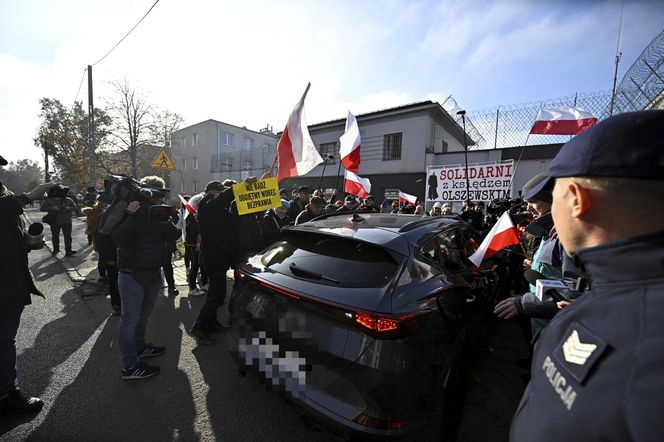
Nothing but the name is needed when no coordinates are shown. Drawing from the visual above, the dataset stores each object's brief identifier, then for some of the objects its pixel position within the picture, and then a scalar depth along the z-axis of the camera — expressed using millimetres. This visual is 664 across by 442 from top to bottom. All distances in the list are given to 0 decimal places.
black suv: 1768
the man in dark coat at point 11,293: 2264
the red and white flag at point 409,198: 8899
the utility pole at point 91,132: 12347
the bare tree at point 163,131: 20906
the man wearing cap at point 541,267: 1995
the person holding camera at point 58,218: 7700
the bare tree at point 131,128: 19750
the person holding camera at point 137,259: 2729
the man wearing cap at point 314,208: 5114
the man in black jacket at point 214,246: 3543
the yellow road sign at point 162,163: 8182
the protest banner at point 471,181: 8055
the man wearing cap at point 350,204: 7035
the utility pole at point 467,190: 8184
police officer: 569
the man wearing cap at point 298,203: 6676
